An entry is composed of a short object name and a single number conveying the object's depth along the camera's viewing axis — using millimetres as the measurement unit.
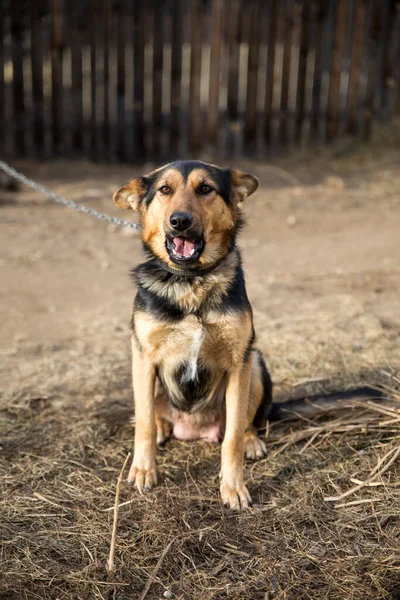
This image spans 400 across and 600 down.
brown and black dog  3352
